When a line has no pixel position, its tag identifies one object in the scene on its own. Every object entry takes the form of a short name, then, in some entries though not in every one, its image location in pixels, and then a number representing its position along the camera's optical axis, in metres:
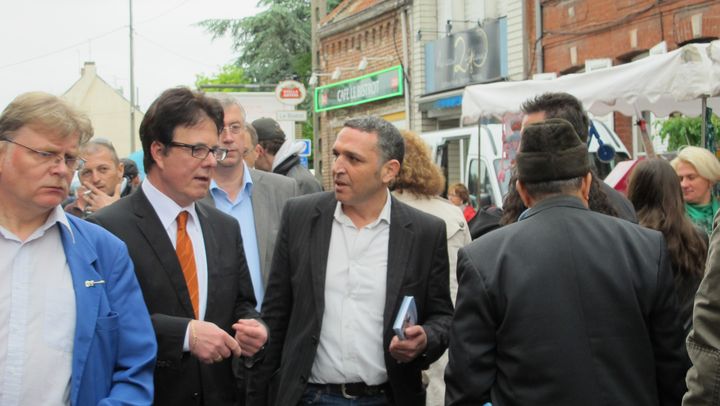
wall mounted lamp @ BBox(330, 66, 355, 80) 34.00
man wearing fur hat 3.41
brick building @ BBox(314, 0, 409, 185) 29.86
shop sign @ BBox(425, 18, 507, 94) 24.20
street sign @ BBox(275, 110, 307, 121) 22.08
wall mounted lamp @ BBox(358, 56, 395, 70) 31.28
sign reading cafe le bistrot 29.88
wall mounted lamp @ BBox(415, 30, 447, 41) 28.26
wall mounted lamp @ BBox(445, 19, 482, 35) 26.74
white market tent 8.57
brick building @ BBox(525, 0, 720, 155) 17.77
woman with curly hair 5.88
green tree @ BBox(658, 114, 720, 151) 12.93
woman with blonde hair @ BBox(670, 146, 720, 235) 6.58
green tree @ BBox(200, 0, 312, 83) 46.06
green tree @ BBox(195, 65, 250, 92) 74.19
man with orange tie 3.85
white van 14.58
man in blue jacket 3.14
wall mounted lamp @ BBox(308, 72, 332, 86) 33.07
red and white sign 24.16
